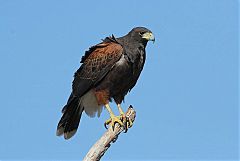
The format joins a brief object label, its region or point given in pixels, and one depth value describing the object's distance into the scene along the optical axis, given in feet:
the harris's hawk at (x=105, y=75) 52.26
